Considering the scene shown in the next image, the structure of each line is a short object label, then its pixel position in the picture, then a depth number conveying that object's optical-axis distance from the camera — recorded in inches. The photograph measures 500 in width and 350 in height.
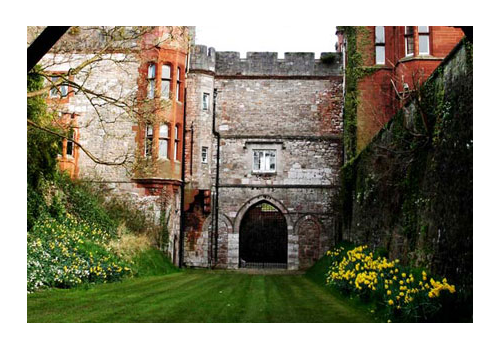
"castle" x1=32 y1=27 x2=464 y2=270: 695.7
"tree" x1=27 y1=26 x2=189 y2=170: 674.8
